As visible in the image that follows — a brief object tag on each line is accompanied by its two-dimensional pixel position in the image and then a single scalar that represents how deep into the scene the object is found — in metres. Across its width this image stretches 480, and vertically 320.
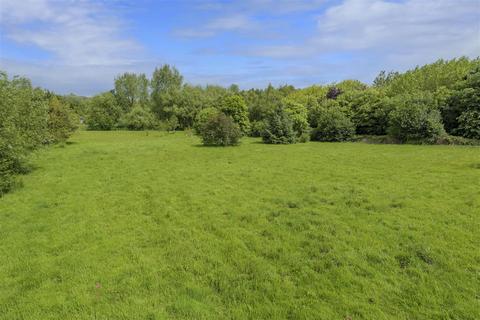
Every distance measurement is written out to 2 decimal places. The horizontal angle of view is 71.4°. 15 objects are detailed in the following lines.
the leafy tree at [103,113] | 60.28
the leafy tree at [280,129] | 28.17
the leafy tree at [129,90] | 67.25
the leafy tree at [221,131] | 26.34
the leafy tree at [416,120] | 23.95
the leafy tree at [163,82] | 63.55
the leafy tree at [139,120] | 58.16
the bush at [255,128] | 35.22
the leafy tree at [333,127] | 29.25
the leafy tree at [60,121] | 28.06
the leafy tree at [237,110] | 36.28
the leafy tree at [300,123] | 29.61
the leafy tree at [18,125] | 13.86
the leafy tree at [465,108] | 23.88
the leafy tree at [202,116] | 37.03
